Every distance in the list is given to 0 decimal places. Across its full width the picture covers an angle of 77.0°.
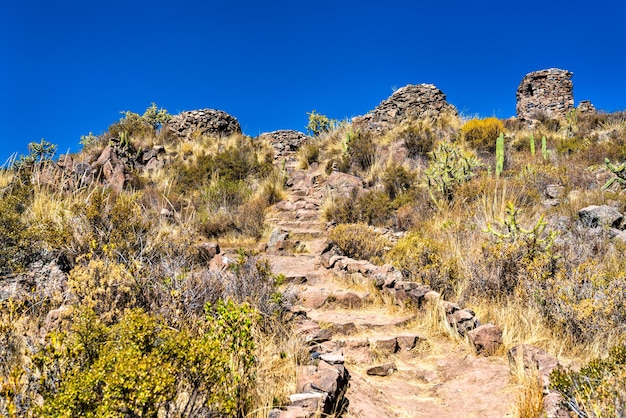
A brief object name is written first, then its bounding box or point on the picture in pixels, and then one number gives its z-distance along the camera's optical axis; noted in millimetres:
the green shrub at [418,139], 12734
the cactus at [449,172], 8711
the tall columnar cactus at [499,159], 9267
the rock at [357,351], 3773
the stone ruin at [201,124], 18203
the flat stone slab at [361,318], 4496
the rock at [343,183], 10633
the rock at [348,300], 5191
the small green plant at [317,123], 21266
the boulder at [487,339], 3676
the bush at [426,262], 5023
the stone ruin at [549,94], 18781
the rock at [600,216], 6133
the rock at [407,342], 4086
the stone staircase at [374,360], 2785
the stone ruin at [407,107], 16828
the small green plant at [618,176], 7695
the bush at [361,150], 13023
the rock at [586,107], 18250
